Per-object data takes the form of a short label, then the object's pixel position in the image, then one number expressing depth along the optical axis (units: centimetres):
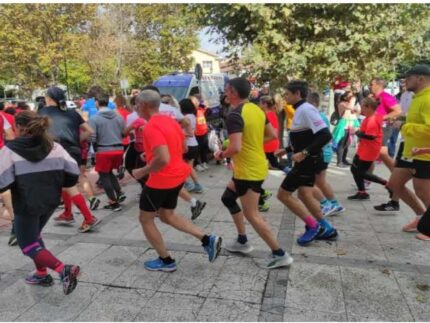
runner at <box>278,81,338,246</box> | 402
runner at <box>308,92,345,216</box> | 523
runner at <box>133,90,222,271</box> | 333
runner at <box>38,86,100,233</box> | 485
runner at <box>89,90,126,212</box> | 560
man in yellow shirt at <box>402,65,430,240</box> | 409
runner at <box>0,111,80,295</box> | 312
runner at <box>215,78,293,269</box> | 365
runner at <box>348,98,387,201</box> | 573
